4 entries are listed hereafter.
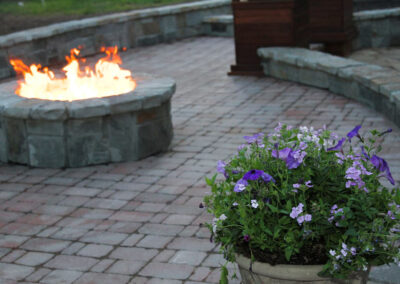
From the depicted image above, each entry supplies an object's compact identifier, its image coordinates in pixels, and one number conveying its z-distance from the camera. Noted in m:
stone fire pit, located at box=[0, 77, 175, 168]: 6.00
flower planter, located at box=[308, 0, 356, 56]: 10.84
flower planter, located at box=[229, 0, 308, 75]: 9.68
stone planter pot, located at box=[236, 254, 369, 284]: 2.85
